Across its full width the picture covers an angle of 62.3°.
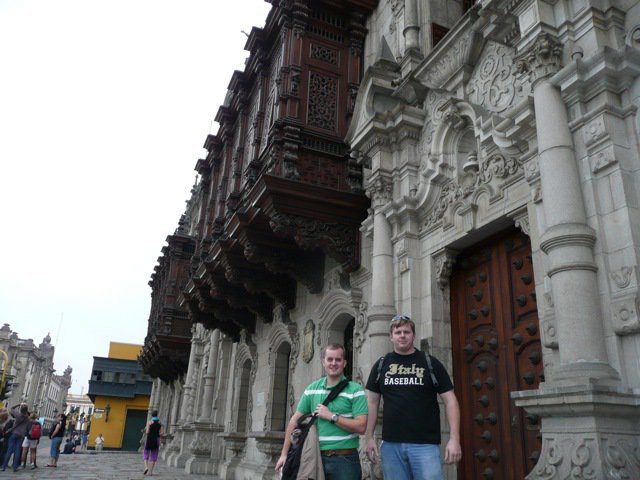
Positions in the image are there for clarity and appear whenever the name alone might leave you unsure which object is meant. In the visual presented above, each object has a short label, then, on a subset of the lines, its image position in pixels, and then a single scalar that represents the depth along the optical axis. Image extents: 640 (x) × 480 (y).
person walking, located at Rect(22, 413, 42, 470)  14.16
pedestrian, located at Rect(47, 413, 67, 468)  15.02
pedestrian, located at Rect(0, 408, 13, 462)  12.62
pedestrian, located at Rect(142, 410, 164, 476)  13.45
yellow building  44.47
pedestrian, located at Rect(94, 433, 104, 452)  36.14
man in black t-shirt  3.73
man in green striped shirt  3.74
